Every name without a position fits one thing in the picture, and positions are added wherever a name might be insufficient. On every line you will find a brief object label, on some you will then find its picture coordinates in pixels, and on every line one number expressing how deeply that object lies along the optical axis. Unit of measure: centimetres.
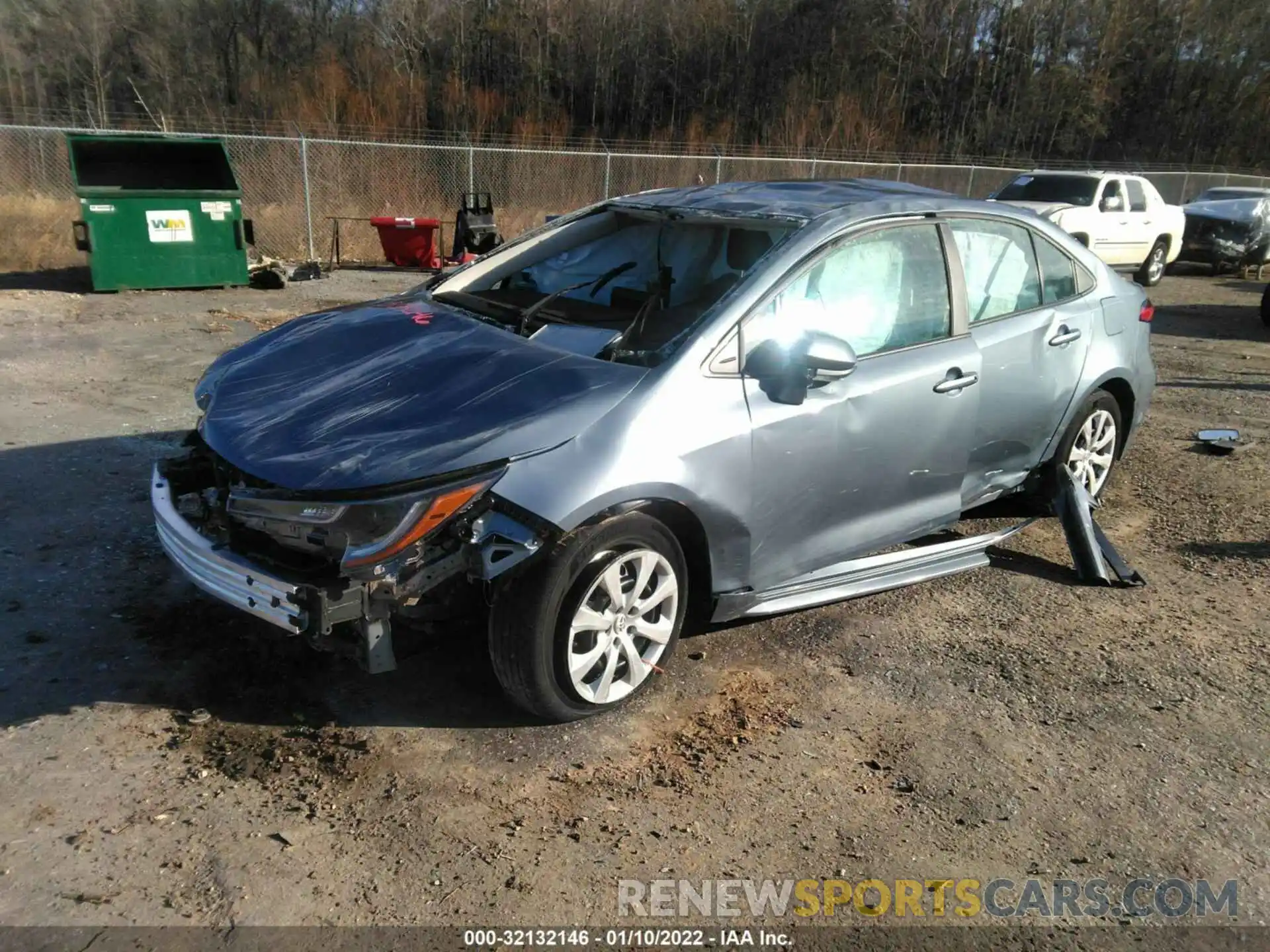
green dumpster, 1144
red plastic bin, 1512
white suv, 1446
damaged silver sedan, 303
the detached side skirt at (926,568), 375
